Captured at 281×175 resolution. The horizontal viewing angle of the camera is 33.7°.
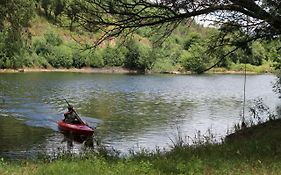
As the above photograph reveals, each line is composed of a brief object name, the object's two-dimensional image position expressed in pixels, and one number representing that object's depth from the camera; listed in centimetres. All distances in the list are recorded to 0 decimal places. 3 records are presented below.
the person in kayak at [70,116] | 2732
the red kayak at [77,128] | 2541
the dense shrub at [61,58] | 10131
